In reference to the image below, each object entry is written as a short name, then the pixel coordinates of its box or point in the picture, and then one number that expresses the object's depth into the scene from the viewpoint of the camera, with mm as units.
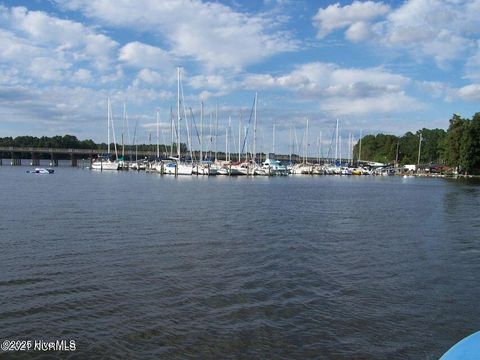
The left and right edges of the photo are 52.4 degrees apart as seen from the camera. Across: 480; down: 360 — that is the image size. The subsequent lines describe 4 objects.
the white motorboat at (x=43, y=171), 139750
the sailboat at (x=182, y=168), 126250
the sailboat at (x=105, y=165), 165625
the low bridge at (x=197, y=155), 150325
